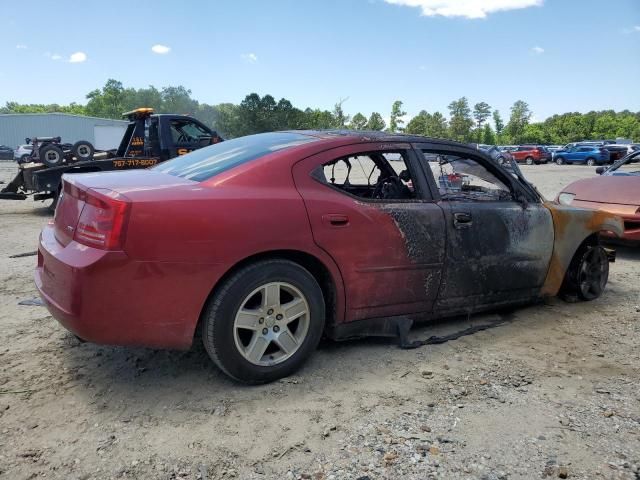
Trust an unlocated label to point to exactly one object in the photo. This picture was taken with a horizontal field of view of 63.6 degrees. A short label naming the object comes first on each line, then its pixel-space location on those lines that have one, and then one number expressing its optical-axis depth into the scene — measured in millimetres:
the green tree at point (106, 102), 112250
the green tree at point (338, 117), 68875
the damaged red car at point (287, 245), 2627
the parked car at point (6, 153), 42344
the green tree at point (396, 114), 82812
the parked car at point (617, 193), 6238
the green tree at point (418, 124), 79475
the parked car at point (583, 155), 37312
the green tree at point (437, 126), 79912
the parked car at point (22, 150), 30994
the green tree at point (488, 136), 84125
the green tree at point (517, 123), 84188
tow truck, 9633
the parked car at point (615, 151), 36775
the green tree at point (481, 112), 110625
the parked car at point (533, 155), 41594
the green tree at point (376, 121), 74188
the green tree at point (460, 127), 81875
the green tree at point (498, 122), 95869
